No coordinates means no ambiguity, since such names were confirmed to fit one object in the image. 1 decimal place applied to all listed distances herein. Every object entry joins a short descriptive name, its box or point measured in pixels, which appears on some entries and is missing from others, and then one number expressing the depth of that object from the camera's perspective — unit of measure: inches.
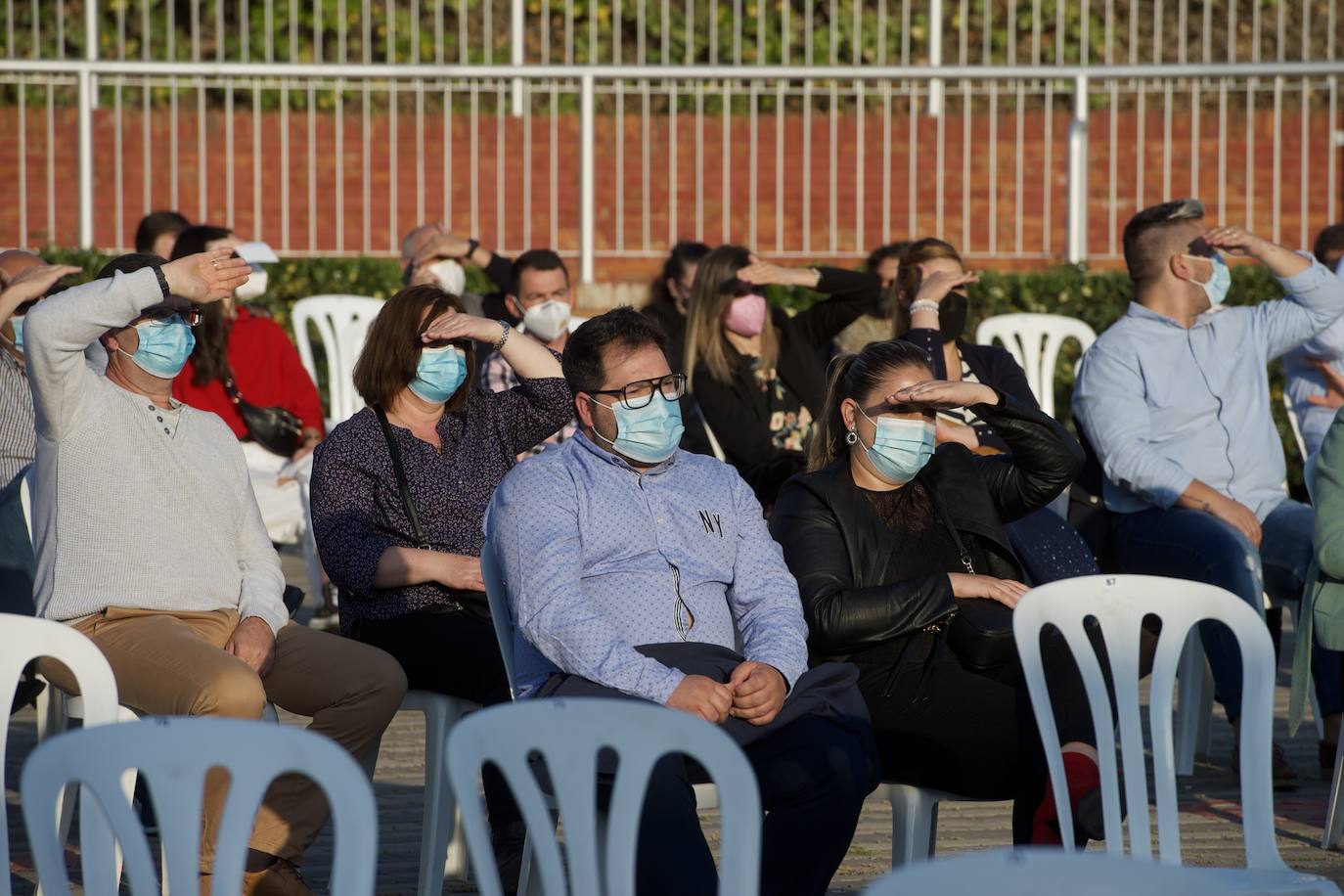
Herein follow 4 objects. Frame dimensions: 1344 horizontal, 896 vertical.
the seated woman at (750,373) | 524.4
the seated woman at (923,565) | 325.1
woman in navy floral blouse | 366.6
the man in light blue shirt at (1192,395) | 462.9
